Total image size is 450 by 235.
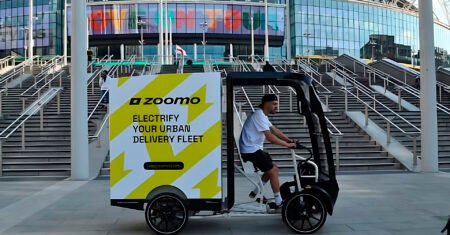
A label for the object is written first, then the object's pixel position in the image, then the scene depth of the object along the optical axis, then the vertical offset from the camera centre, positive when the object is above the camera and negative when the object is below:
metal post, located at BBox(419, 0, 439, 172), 12.44 +0.72
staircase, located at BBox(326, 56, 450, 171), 14.01 -0.12
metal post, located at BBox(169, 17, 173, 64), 63.06 +11.56
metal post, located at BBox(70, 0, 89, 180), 11.46 +0.39
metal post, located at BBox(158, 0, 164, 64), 49.81 +8.45
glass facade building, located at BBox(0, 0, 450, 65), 70.69 +13.84
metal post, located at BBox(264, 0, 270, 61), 59.31 +14.91
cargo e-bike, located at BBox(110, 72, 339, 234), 6.21 -0.35
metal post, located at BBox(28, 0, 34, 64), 43.84 +7.39
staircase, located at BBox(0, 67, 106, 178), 12.29 -0.59
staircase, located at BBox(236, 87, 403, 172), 12.82 -0.73
